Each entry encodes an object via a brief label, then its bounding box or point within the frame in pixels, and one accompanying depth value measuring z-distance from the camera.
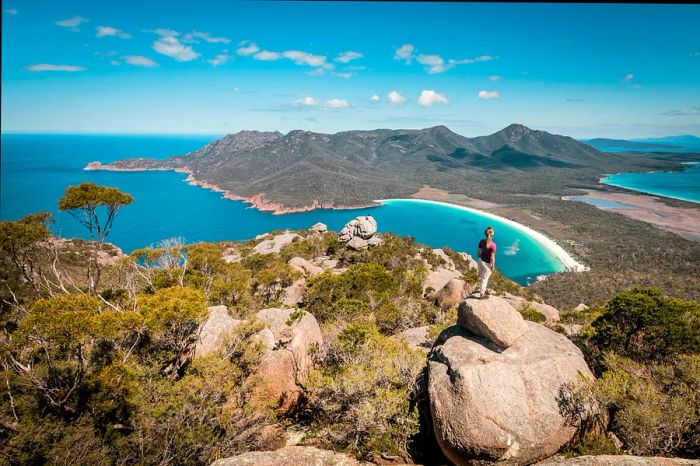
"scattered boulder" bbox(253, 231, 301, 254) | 65.25
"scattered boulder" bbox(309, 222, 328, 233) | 84.51
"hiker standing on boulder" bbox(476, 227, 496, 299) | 11.94
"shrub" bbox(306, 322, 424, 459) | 10.90
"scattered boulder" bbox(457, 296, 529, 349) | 12.17
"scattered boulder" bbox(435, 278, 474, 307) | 31.61
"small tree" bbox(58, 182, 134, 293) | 15.80
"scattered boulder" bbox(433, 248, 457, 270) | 58.73
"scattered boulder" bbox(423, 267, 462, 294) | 39.42
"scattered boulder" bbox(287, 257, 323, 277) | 42.57
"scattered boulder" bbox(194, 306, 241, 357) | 14.49
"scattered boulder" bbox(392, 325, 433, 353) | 18.00
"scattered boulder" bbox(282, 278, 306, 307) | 29.28
